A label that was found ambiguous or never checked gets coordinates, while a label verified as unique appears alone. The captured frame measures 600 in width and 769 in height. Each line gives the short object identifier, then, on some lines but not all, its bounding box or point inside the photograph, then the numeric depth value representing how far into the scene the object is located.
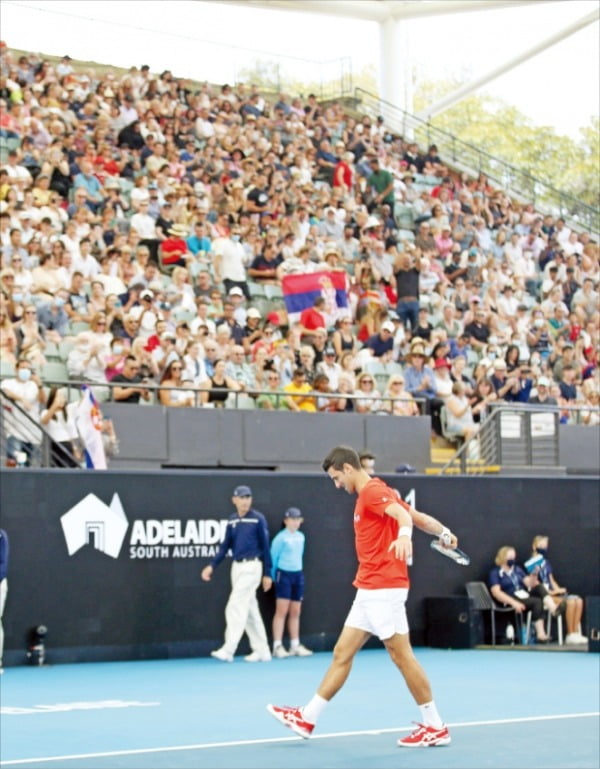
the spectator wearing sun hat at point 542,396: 24.84
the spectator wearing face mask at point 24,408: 18.42
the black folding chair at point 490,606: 21.27
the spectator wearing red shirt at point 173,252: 24.48
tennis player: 10.62
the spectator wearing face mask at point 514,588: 21.42
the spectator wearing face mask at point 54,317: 20.77
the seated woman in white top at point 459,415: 23.56
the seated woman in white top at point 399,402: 22.91
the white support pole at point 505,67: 37.06
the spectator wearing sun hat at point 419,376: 23.78
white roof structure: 36.31
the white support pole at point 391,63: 38.34
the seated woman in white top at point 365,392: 22.64
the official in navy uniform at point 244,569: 18.58
